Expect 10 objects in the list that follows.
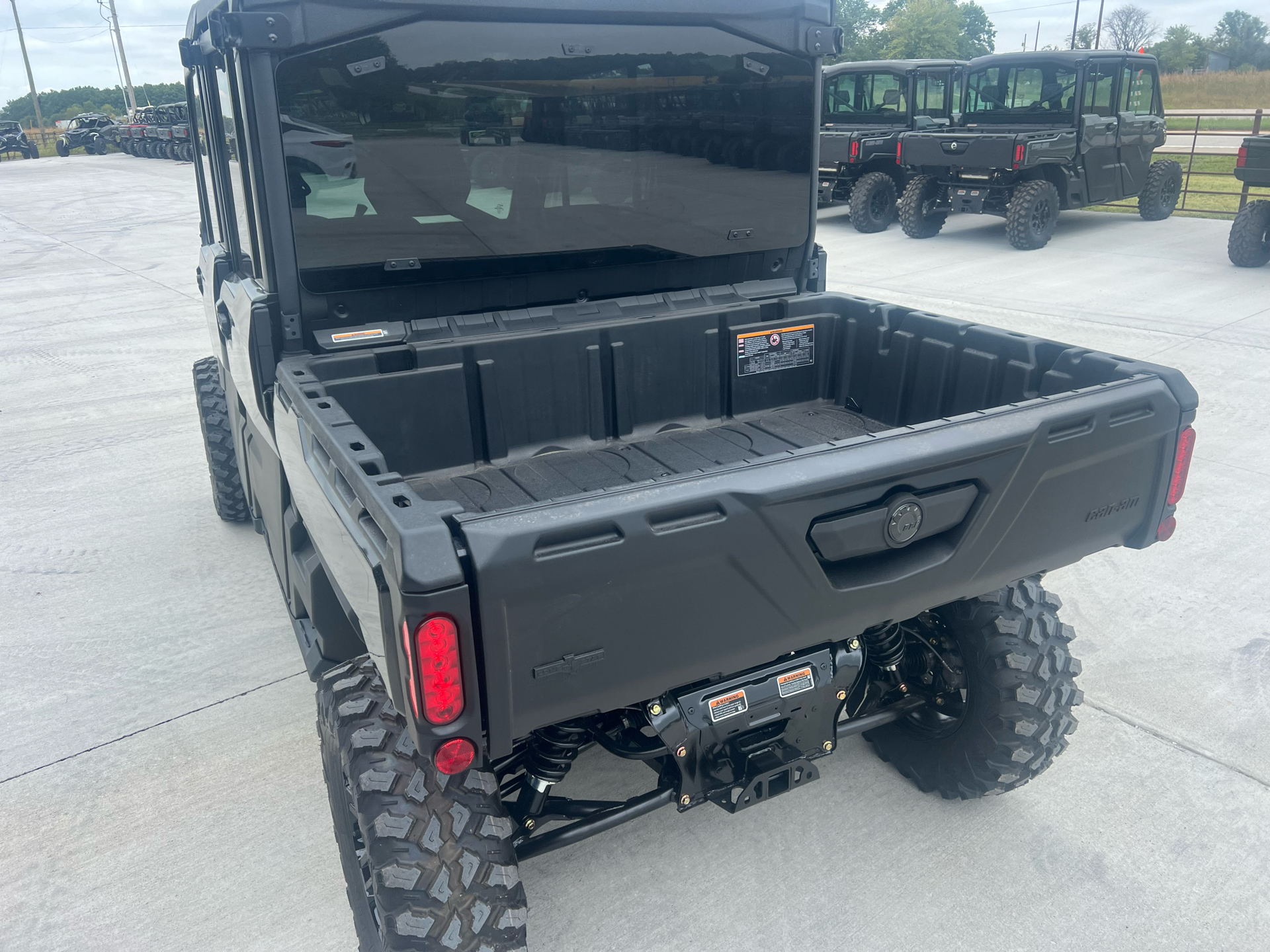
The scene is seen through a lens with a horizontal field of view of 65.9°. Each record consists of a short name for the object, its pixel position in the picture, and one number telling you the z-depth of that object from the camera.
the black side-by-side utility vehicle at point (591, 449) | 1.90
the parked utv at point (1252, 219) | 9.48
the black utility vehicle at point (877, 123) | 13.83
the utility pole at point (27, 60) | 52.67
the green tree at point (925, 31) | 62.75
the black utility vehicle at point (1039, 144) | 11.77
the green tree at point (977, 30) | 75.19
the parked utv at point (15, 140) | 41.97
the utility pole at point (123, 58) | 51.09
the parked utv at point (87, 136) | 43.78
